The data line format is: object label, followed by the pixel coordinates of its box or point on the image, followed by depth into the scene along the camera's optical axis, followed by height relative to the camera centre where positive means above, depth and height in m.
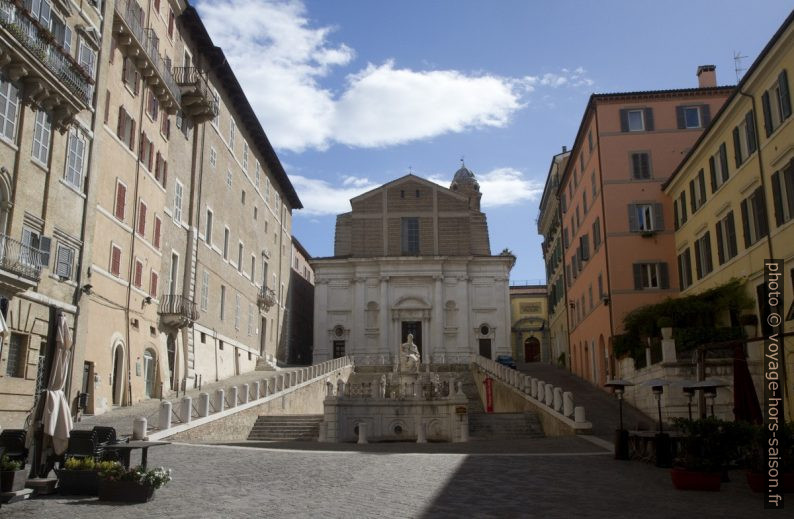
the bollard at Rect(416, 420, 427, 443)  25.85 -0.40
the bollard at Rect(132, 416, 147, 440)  19.02 -0.12
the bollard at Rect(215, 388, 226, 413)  25.12 +0.72
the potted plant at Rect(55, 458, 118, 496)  11.37 -0.83
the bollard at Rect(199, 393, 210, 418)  24.00 +0.57
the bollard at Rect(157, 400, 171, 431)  21.52 +0.17
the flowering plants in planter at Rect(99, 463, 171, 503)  10.92 -0.87
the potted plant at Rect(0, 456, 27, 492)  10.52 -0.71
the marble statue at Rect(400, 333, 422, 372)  36.75 +3.16
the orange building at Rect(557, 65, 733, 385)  34.81 +10.84
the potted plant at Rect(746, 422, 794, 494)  11.78 -0.59
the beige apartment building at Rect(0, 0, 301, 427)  20.62 +8.21
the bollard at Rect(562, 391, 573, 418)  25.89 +0.60
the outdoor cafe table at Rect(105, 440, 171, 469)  11.95 -0.37
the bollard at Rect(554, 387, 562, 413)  27.34 +0.78
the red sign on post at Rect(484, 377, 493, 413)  37.31 +1.23
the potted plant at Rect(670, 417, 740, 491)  12.35 -0.53
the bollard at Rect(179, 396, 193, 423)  22.69 +0.40
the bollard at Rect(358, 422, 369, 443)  24.86 -0.31
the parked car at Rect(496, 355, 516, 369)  50.59 +4.18
